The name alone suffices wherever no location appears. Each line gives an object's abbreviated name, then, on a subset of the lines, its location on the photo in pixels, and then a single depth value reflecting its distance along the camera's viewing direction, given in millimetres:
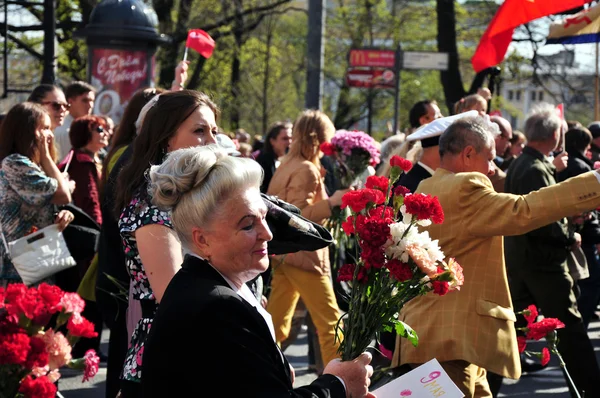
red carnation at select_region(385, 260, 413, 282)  3490
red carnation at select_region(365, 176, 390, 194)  3929
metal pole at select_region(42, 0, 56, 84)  13820
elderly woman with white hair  2766
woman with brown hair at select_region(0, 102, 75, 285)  6648
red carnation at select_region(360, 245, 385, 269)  3529
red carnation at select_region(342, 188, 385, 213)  3799
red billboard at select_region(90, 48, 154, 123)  12930
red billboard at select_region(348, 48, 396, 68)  21495
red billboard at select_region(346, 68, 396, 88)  22547
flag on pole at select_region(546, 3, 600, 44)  9914
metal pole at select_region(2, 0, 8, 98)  13306
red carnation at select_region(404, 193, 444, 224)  3662
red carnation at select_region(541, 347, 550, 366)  5180
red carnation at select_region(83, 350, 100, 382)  3500
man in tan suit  4812
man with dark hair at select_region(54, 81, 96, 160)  9617
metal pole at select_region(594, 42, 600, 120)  14836
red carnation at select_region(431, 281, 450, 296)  3602
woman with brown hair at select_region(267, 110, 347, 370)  7652
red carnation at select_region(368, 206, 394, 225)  3672
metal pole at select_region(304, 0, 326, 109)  14086
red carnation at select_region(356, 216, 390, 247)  3549
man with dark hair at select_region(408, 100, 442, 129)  9172
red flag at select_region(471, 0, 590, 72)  9164
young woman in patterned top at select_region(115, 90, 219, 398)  3766
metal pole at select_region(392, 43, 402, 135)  17906
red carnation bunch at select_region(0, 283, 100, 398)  3164
